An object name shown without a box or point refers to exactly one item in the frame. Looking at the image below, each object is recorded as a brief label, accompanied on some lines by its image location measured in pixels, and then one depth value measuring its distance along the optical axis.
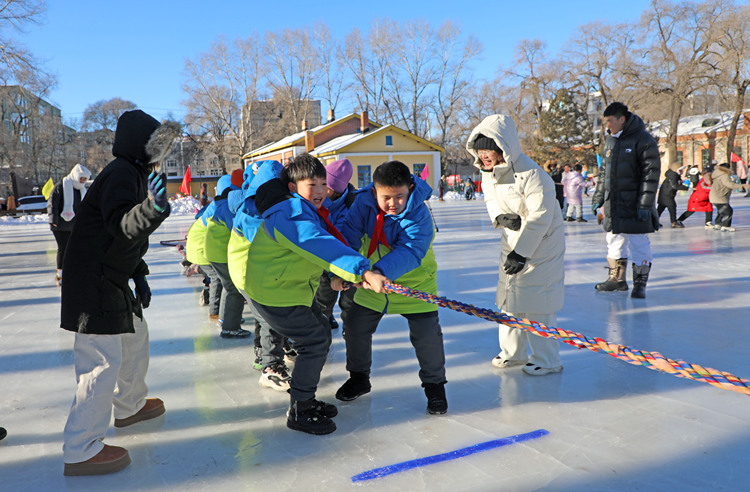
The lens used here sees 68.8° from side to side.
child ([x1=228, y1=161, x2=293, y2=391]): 2.69
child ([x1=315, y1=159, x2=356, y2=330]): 4.00
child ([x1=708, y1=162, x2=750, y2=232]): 10.48
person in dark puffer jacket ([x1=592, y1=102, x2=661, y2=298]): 5.18
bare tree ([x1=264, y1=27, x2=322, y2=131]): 45.33
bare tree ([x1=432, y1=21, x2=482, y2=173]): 49.50
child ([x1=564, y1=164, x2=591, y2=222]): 13.81
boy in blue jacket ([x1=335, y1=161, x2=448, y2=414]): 2.79
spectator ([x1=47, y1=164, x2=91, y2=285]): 6.79
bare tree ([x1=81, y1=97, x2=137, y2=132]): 57.78
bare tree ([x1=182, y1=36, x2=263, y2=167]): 43.22
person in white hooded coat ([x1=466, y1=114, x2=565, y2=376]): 3.25
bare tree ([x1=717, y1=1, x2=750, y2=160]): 30.39
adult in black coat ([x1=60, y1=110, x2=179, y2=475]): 2.27
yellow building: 33.03
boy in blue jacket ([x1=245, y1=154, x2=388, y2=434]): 2.49
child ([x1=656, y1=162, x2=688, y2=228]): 11.38
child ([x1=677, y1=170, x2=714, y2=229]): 11.13
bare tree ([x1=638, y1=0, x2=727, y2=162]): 32.97
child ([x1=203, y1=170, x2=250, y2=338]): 4.29
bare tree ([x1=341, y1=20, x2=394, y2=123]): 47.50
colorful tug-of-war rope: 1.67
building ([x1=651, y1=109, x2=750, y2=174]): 38.75
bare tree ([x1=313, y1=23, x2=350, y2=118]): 46.79
